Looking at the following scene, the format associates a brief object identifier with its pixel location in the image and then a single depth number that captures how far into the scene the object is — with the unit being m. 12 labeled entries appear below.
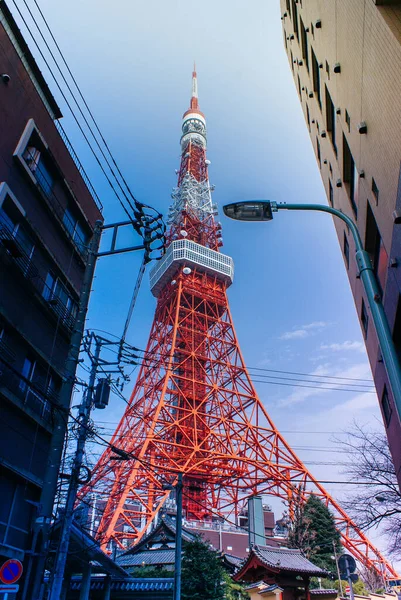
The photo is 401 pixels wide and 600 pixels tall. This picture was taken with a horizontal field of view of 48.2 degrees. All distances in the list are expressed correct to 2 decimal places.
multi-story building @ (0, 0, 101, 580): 10.56
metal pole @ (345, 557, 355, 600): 9.28
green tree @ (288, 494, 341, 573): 29.17
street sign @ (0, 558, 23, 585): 6.52
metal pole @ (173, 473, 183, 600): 13.40
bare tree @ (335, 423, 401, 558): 13.55
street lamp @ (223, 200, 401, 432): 4.09
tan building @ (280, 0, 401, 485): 7.19
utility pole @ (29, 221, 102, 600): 6.83
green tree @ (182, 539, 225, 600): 16.12
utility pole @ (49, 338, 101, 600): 7.93
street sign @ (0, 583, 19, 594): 6.42
